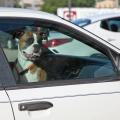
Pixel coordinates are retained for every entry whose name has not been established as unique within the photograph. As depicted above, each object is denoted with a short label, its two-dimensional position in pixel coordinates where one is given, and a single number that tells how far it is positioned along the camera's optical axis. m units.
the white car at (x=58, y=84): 3.46
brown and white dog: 4.00
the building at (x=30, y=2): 84.32
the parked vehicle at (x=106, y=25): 11.95
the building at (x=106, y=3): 102.50
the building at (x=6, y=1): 42.47
